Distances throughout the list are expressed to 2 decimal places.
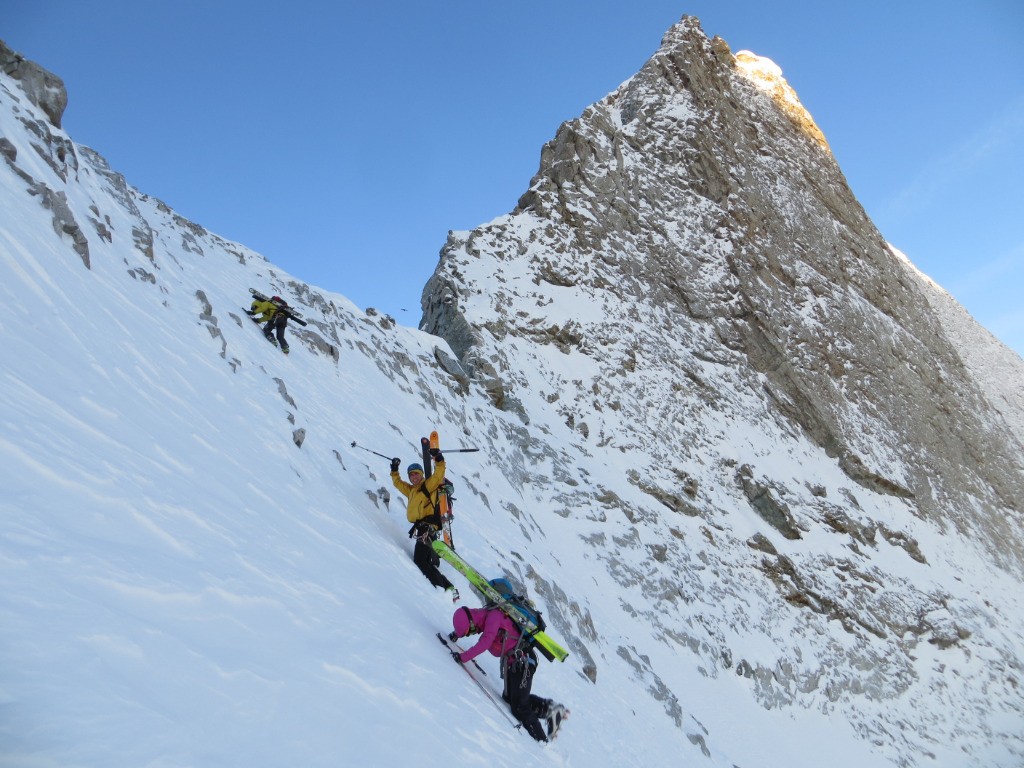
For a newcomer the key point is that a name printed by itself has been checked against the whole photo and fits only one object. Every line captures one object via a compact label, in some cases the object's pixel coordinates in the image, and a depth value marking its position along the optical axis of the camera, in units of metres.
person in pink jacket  6.91
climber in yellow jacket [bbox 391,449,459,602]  8.63
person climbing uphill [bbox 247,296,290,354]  14.32
